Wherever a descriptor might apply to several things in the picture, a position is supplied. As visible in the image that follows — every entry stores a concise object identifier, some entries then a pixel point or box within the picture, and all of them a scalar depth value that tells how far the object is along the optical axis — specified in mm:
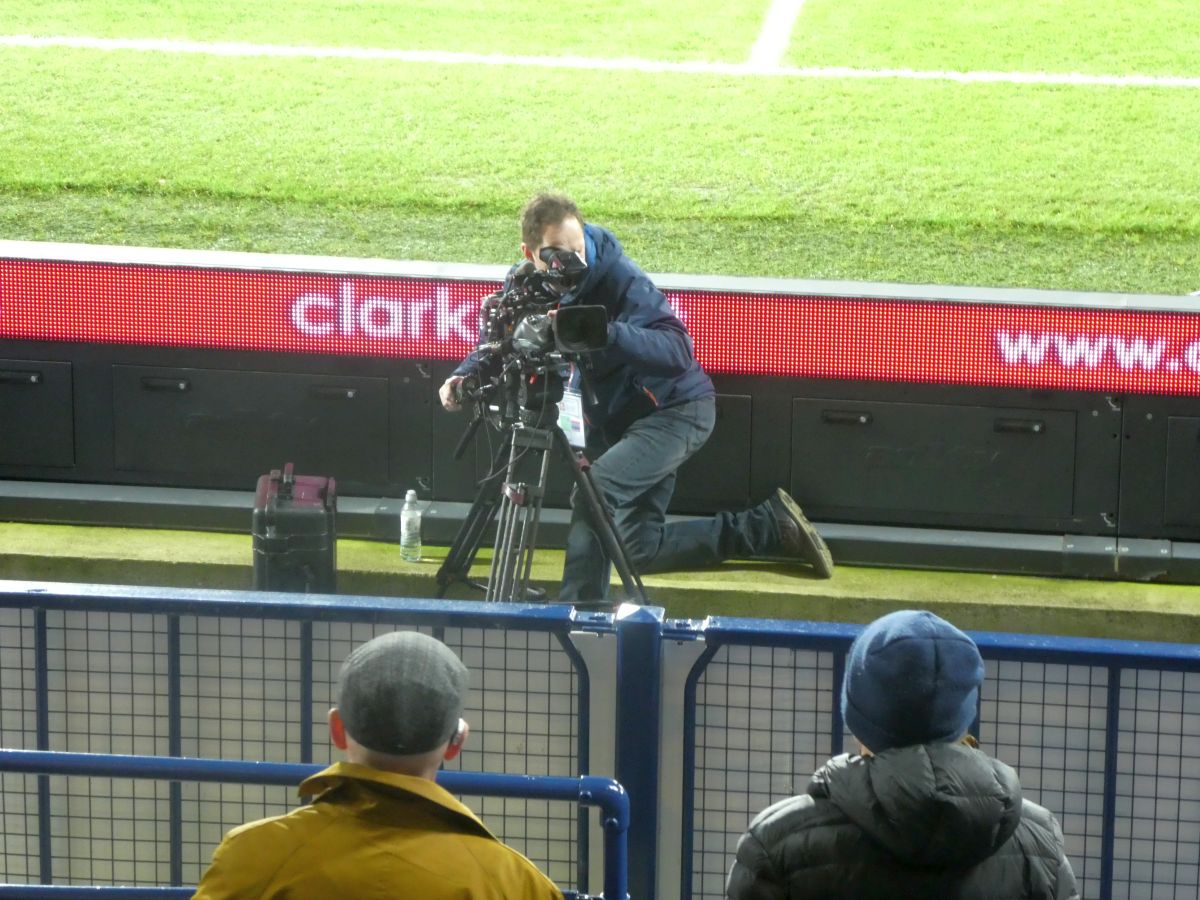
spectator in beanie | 5480
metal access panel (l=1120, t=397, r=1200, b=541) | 16281
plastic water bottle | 16859
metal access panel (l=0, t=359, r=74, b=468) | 17344
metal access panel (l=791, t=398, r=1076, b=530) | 16594
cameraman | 14555
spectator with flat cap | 5238
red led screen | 16250
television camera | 13297
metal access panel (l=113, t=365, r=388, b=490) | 17219
